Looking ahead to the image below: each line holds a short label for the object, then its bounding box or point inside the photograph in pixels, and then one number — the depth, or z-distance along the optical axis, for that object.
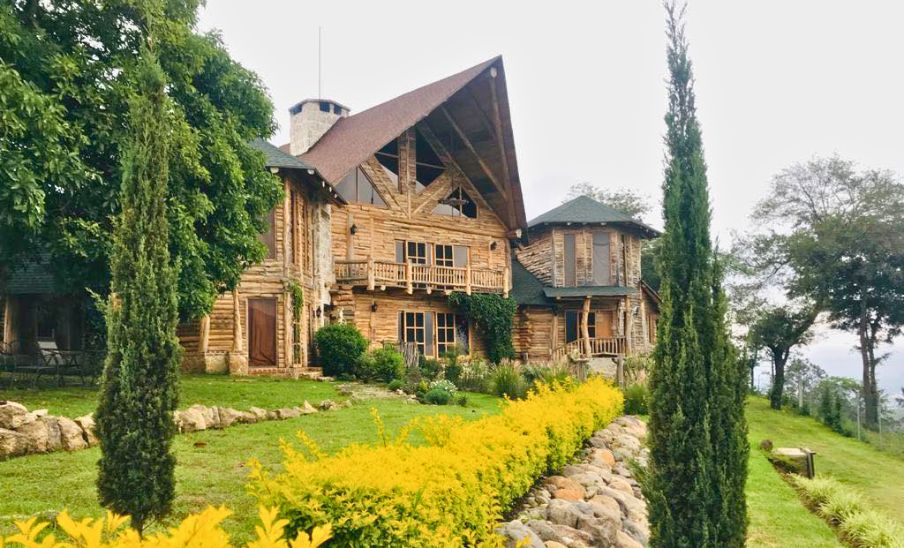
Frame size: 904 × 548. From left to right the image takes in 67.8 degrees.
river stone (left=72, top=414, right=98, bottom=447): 9.47
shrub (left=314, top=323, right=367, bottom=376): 22.22
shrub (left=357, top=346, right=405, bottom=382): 21.50
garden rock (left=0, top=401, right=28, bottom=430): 8.68
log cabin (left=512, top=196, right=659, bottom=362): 30.78
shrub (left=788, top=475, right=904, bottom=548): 9.17
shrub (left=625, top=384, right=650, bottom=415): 17.86
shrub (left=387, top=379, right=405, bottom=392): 19.36
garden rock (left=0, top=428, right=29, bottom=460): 8.41
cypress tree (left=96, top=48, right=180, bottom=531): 6.07
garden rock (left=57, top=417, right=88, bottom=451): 9.09
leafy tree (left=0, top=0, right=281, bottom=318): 10.84
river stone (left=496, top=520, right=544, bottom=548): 6.08
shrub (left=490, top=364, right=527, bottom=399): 19.06
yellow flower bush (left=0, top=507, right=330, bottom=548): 2.63
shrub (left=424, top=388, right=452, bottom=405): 16.83
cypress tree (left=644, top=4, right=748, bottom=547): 6.44
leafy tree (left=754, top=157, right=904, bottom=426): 29.78
